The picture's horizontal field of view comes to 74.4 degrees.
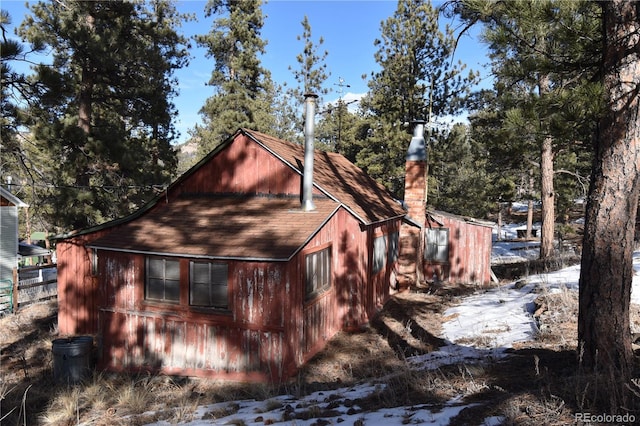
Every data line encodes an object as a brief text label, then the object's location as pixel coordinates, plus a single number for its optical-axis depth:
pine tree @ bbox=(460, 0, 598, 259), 5.48
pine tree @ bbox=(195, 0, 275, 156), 28.64
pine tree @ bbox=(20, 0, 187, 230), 15.50
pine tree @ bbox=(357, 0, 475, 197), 24.44
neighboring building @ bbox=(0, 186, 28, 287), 19.75
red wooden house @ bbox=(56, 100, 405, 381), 8.50
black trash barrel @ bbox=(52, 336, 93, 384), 8.96
